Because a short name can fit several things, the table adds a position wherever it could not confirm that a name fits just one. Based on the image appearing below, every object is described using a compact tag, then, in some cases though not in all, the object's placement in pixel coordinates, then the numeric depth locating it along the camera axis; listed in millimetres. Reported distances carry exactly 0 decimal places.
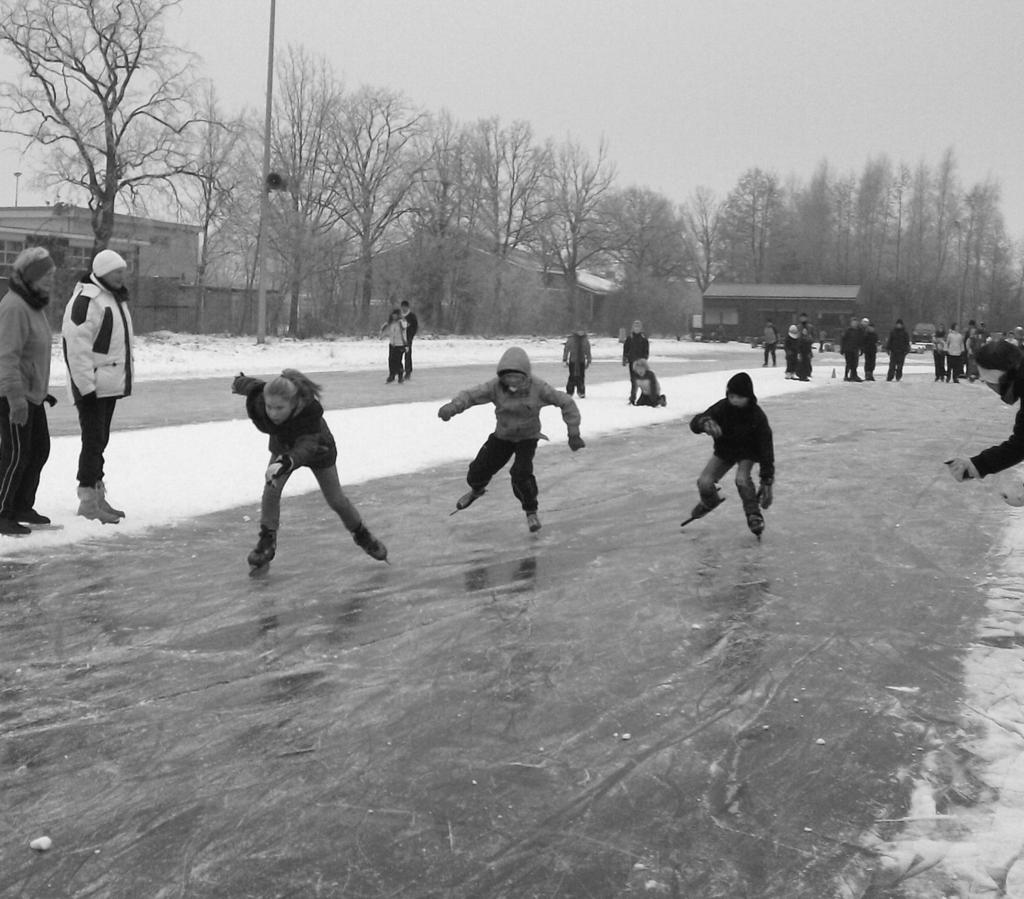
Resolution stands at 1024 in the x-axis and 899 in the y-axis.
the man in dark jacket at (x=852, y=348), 28812
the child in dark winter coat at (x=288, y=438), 6285
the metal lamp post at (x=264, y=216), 33031
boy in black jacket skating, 7961
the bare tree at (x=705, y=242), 108000
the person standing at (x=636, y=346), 19781
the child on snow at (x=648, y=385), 18312
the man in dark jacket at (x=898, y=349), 30098
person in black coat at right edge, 5543
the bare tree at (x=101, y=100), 37312
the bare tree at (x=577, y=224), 74625
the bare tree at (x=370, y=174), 54125
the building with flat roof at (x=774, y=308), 80250
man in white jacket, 7727
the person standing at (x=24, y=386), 7242
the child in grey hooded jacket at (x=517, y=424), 7965
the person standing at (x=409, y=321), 23203
